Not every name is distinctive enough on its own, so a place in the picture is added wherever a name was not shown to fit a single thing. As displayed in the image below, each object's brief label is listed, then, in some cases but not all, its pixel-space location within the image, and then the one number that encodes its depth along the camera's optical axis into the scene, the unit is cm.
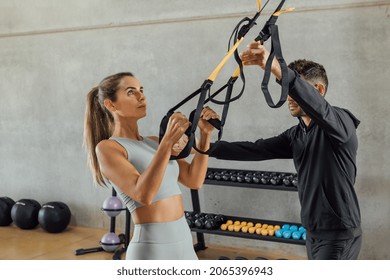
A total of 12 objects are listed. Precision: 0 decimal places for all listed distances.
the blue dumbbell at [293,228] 370
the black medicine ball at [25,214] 504
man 191
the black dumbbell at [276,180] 377
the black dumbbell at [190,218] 407
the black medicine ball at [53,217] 488
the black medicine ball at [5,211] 525
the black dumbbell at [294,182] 367
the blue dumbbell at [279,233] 370
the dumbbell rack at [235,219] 369
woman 154
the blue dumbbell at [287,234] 366
